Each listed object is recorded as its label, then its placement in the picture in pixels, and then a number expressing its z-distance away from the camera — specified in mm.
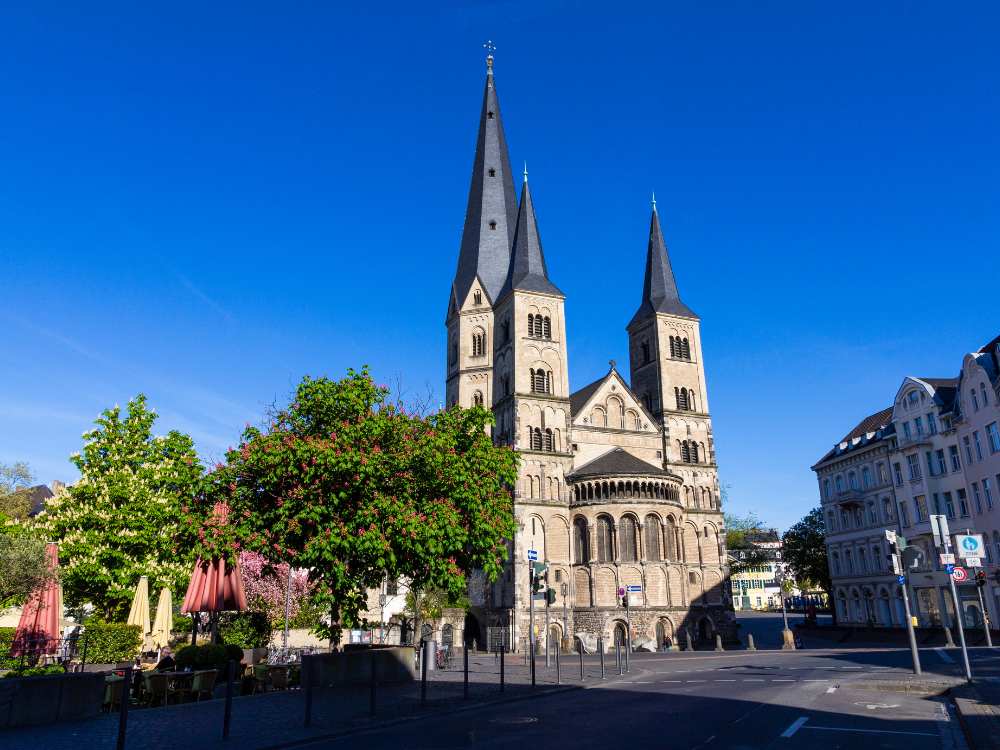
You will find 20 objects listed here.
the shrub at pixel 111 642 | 29422
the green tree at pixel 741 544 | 103500
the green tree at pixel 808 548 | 68875
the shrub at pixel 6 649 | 25391
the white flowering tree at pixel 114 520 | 33094
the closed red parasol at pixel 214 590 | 22469
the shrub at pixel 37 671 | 17772
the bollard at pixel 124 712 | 10359
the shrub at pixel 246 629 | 34000
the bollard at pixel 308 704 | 14175
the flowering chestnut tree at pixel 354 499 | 20641
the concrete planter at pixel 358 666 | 20719
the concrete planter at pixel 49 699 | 14234
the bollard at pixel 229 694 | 12612
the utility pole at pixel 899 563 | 21953
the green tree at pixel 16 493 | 47656
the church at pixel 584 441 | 50500
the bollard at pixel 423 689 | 17156
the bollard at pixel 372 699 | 15267
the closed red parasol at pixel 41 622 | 23219
